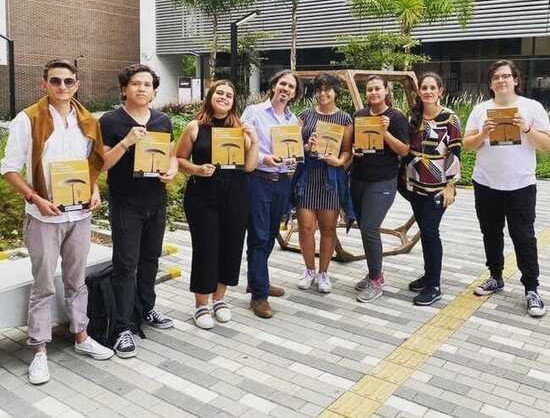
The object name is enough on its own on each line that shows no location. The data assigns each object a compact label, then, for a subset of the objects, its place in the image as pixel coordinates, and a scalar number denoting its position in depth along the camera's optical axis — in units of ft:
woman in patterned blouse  15.23
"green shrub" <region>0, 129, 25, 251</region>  20.07
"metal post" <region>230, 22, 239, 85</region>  39.45
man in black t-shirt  11.78
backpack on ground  12.58
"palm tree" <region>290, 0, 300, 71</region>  71.31
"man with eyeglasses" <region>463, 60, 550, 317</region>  14.53
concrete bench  11.74
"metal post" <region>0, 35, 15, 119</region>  61.57
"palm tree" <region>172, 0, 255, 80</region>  80.33
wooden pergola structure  18.28
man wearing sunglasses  10.59
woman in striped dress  15.58
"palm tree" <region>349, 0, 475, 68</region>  51.52
